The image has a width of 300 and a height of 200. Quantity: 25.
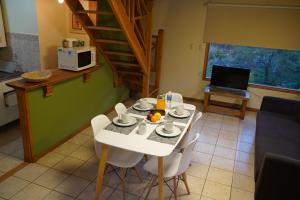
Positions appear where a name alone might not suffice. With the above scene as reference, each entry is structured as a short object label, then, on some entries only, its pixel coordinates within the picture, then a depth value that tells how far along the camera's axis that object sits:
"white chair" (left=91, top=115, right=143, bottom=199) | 2.36
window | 4.59
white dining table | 2.03
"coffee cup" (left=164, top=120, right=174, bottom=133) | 2.30
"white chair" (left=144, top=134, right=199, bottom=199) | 2.21
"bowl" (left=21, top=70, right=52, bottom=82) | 2.78
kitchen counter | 2.79
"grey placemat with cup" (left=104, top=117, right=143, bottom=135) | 2.31
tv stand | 4.45
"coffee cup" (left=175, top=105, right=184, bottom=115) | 2.71
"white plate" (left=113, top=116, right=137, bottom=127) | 2.41
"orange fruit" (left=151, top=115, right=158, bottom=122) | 2.52
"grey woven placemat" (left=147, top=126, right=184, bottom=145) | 2.16
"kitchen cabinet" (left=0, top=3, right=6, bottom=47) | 4.07
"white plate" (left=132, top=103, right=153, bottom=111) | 2.81
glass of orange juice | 2.81
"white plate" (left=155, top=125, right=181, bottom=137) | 2.26
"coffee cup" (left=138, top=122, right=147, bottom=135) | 2.27
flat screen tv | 4.63
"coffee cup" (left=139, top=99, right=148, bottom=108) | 2.84
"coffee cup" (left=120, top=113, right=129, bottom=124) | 2.45
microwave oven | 3.38
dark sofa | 2.03
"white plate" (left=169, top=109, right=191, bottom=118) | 2.69
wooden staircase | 3.18
